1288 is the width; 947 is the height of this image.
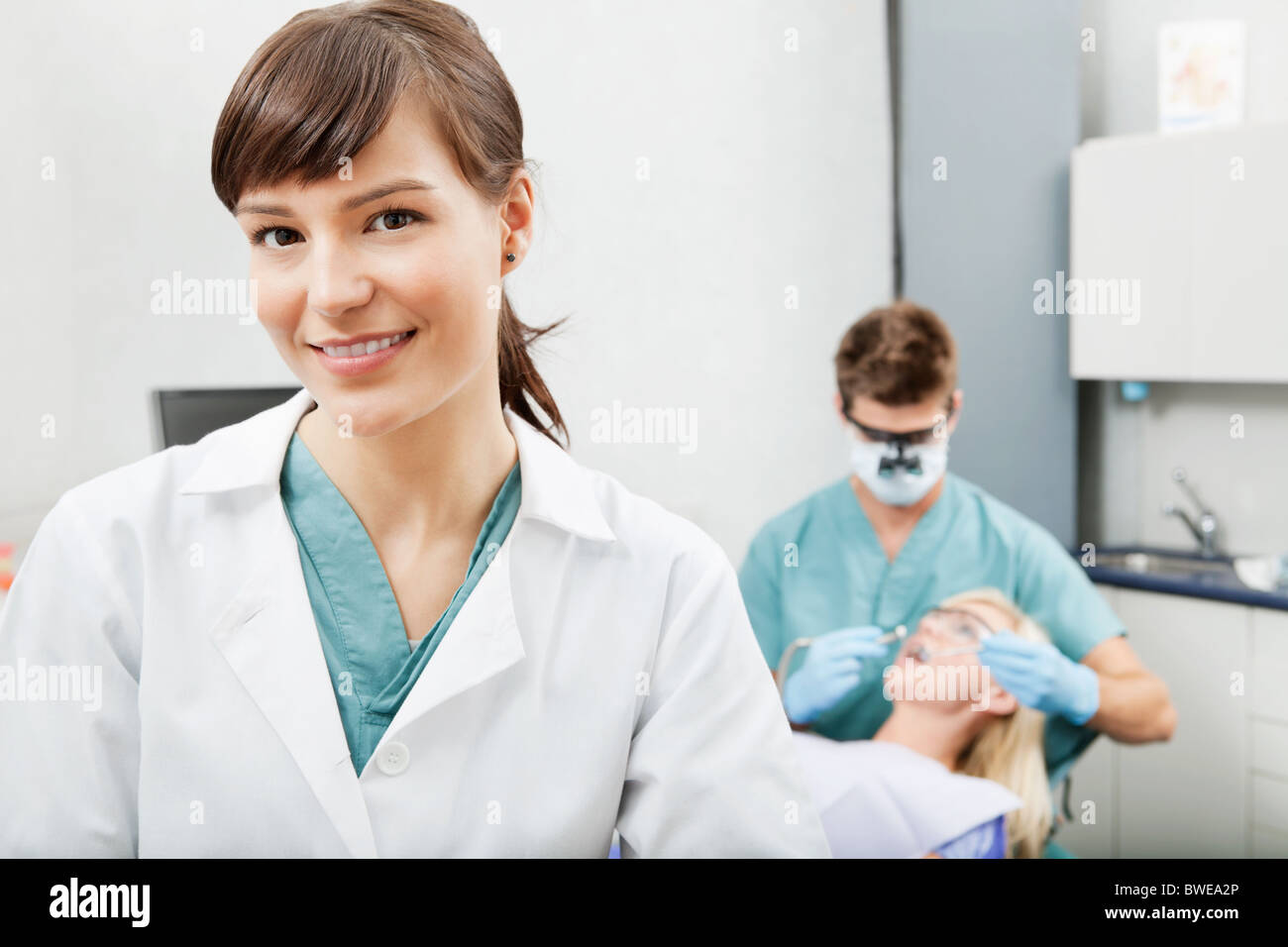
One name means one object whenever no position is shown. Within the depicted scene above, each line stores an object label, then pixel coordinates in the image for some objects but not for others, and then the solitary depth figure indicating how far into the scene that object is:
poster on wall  2.24
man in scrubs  1.75
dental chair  1.78
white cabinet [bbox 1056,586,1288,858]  2.08
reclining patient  1.51
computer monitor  1.35
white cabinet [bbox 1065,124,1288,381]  2.10
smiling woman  0.78
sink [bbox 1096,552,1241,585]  2.34
